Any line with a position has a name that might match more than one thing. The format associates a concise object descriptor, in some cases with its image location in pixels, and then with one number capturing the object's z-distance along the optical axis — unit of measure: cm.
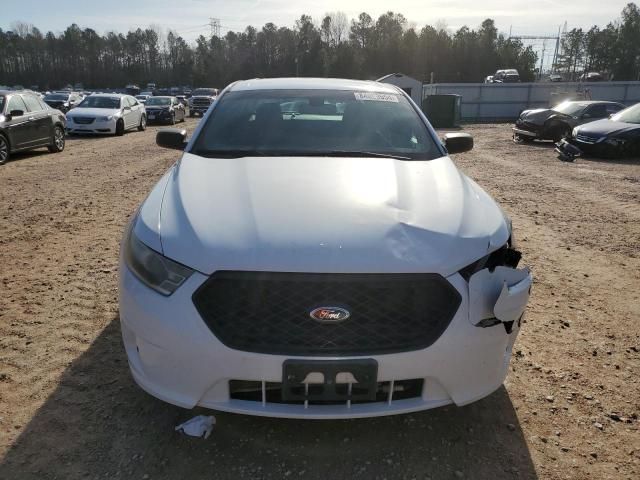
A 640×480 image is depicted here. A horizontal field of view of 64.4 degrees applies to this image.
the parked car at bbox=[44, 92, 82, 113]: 2886
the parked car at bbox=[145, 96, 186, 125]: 2403
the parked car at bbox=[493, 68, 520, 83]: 5656
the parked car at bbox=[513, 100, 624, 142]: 1641
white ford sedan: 204
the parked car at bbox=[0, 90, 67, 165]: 1089
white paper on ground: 242
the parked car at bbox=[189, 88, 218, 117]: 3462
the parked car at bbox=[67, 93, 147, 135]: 1748
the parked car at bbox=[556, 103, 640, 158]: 1289
